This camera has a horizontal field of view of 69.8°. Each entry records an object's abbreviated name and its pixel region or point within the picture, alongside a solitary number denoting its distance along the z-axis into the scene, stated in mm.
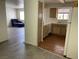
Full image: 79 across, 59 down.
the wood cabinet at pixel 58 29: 3813
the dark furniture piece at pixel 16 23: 6329
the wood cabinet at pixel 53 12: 4114
